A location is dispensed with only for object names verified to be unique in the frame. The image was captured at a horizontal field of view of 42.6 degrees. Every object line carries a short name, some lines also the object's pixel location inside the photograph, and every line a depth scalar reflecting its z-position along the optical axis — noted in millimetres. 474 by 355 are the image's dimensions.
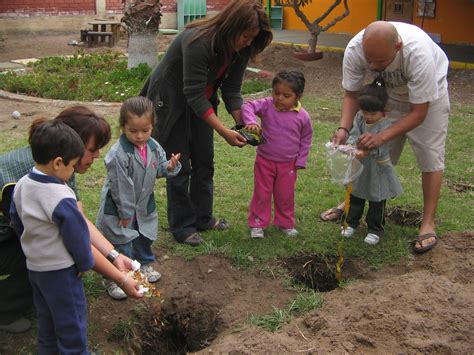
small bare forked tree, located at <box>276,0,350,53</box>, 12500
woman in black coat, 3943
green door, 18922
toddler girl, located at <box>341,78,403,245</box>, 4383
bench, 15469
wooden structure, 15508
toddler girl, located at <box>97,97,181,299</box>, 3633
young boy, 2633
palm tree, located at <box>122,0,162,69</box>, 10266
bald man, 4055
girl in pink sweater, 4344
